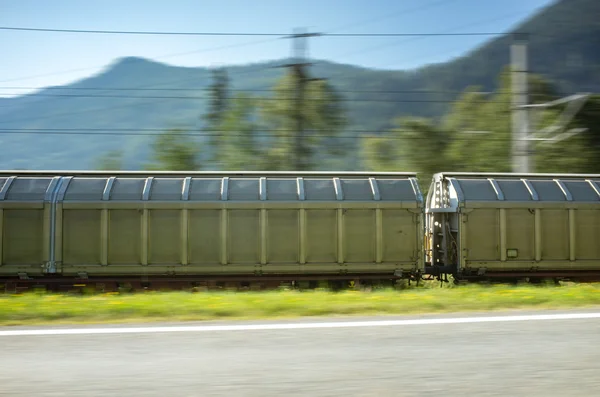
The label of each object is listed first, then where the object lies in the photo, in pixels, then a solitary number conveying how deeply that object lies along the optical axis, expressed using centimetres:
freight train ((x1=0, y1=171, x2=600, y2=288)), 1502
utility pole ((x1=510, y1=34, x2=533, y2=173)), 2069
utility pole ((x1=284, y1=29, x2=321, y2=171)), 2611
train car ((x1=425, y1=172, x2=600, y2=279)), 1598
